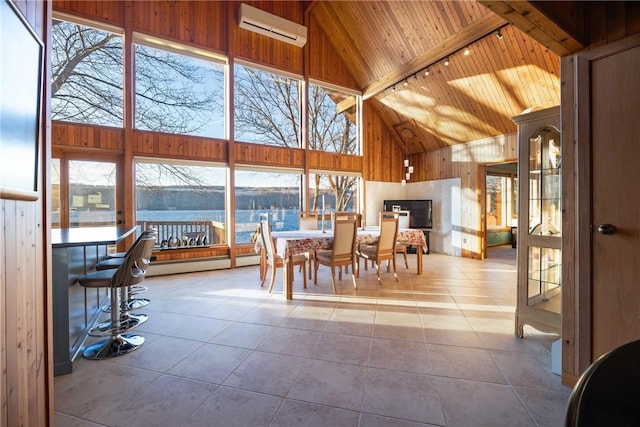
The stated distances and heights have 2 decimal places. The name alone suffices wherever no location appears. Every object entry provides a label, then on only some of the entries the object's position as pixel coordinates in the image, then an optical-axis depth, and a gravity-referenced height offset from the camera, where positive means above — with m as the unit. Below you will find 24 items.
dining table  3.35 -0.40
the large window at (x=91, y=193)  4.20 +0.30
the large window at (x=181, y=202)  4.71 +0.19
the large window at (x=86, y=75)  4.16 +2.13
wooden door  1.43 +0.07
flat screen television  6.92 +0.08
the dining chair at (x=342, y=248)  3.54 -0.47
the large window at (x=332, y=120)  6.41 +2.20
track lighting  3.95 +2.58
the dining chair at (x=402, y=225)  4.57 -0.24
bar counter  1.81 -0.57
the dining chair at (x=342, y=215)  3.61 -0.04
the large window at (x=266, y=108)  5.52 +2.20
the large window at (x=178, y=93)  4.68 +2.13
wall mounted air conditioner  5.12 +3.59
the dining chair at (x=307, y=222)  4.81 -0.17
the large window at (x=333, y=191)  6.43 +0.50
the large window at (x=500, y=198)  7.60 +0.39
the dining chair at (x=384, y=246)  3.95 -0.50
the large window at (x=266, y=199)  5.48 +0.28
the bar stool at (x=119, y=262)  2.34 -0.52
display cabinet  2.06 -0.07
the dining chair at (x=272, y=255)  3.64 -0.57
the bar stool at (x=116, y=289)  2.03 -0.61
